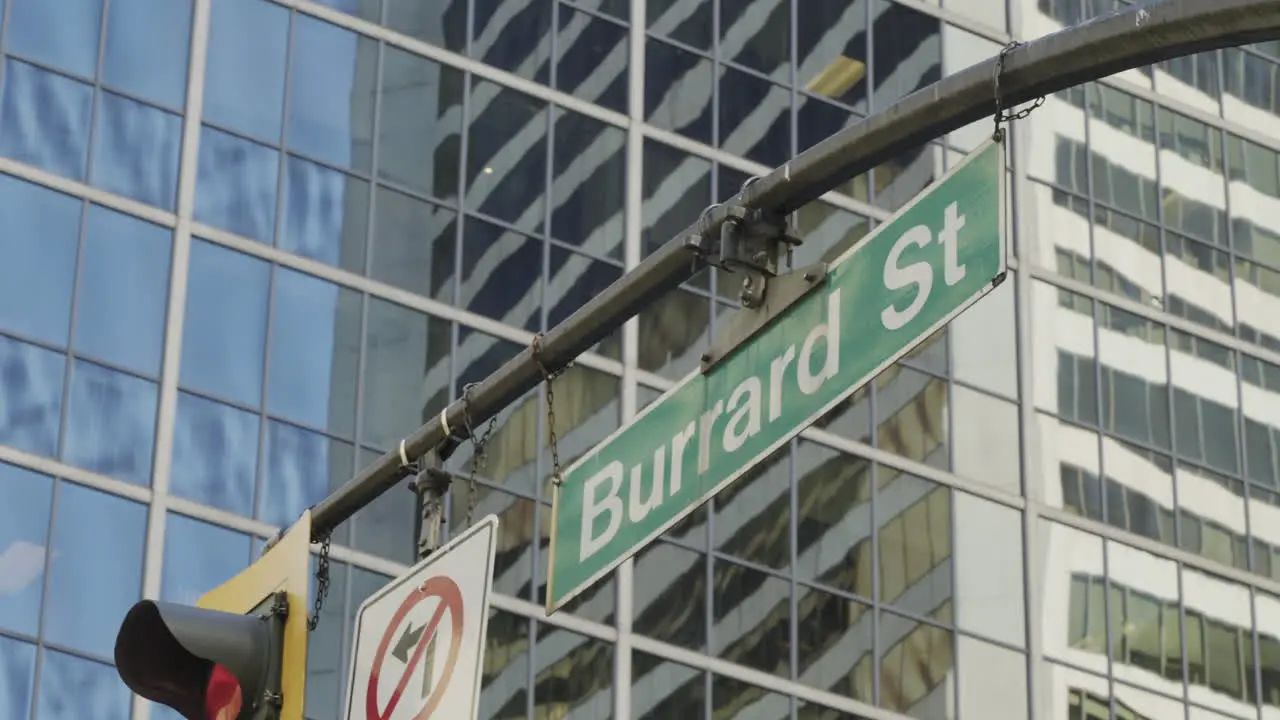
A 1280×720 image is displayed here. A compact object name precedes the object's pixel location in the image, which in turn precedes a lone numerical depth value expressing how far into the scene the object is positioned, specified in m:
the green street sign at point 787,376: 7.67
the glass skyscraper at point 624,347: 34.59
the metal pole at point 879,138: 6.87
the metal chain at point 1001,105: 7.54
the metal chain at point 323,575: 9.89
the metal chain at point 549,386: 8.92
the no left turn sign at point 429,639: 8.54
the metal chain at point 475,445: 9.39
